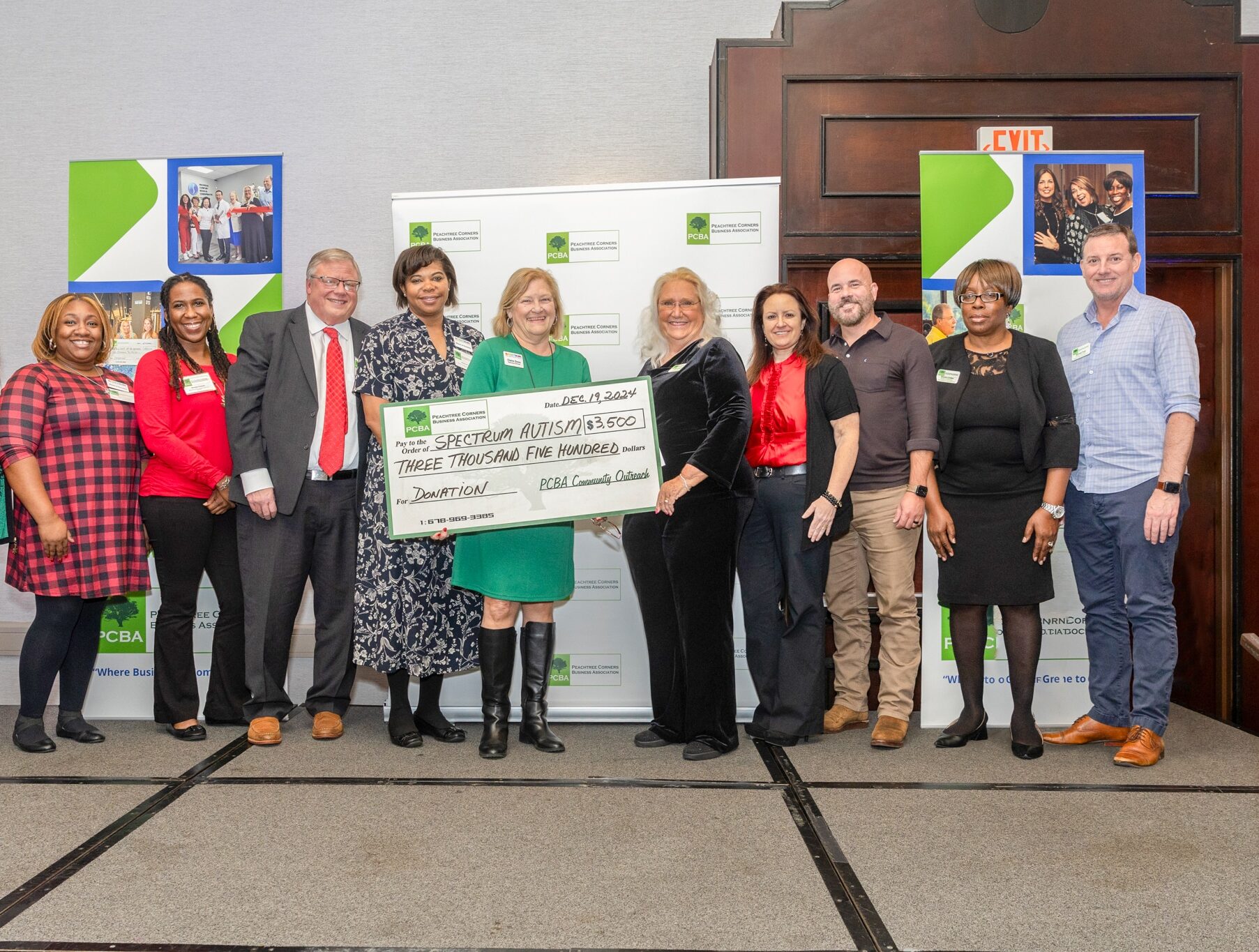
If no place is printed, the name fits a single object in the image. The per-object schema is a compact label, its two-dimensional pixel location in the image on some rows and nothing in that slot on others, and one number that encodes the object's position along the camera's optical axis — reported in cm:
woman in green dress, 302
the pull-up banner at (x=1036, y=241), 345
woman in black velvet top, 293
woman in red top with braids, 327
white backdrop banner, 352
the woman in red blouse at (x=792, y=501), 306
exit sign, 375
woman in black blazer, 305
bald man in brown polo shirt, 313
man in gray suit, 321
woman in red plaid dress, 312
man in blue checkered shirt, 299
